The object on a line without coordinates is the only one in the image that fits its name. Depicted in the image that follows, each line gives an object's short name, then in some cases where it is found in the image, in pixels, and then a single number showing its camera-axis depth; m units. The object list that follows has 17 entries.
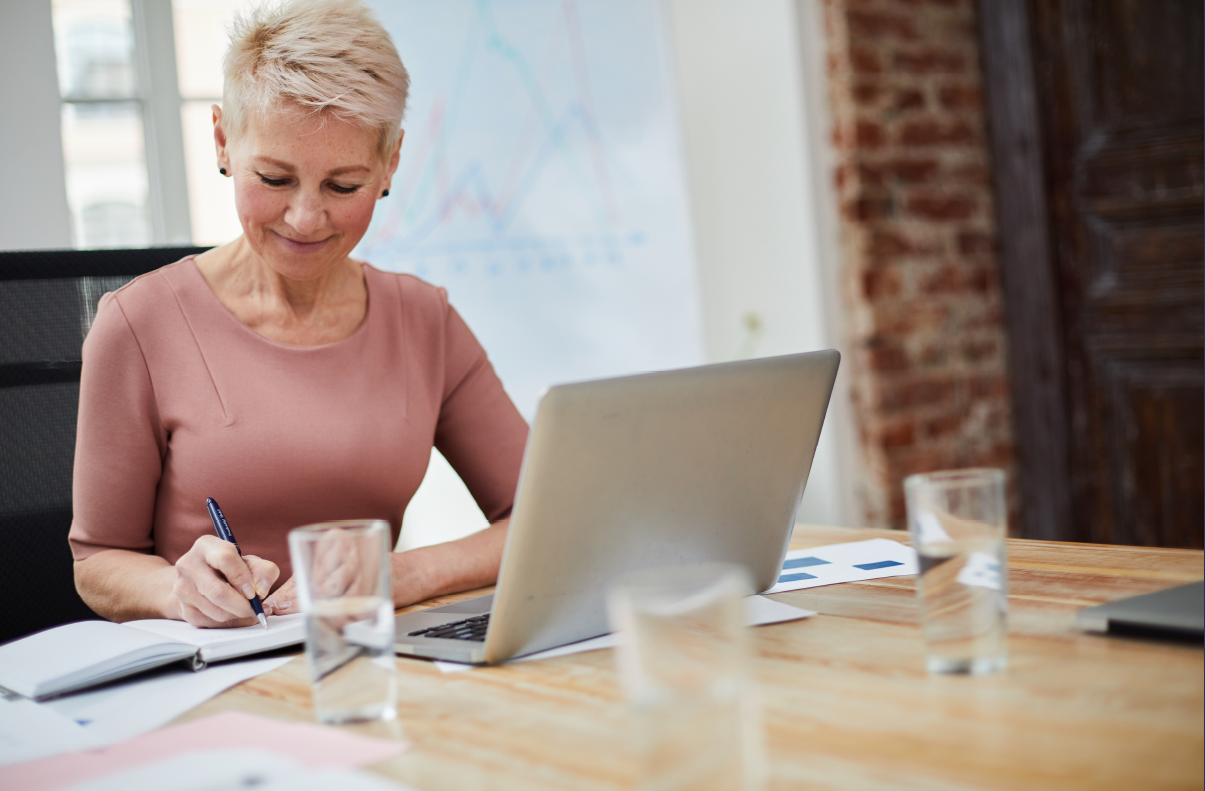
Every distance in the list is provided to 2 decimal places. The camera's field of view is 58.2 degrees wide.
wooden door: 2.48
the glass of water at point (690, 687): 0.50
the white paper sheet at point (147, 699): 0.76
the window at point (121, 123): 2.04
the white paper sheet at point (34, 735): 0.71
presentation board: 2.30
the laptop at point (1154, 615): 0.75
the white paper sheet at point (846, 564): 1.06
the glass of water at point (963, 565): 0.72
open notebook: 0.86
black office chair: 1.37
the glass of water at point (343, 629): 0.74
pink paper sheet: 0.66
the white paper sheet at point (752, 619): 0.87
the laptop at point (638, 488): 0.80
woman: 1.22
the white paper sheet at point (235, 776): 0.60
